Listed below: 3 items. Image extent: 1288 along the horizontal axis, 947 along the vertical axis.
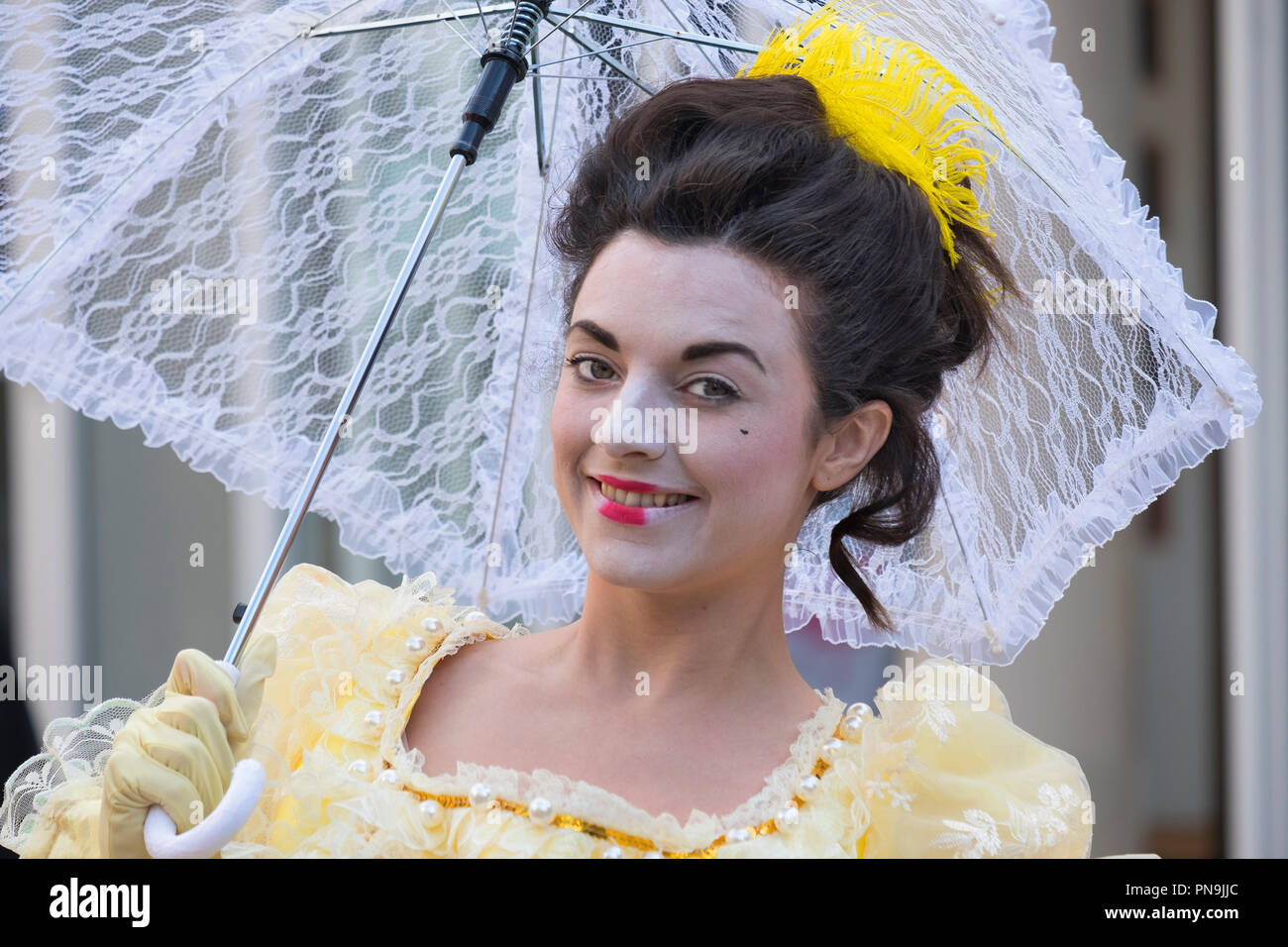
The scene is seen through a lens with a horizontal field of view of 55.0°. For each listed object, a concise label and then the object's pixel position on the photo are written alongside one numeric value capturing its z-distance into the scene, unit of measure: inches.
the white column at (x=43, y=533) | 118.3
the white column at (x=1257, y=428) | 115.0
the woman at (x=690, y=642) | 48.4
